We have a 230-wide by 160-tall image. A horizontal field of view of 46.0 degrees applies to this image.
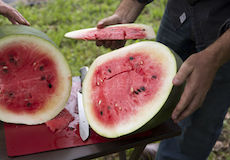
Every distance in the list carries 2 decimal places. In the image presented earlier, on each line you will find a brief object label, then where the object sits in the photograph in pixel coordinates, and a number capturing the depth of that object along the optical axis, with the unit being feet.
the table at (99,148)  3.78
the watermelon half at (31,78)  4.03
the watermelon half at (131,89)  3.76
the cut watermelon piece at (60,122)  4.20
